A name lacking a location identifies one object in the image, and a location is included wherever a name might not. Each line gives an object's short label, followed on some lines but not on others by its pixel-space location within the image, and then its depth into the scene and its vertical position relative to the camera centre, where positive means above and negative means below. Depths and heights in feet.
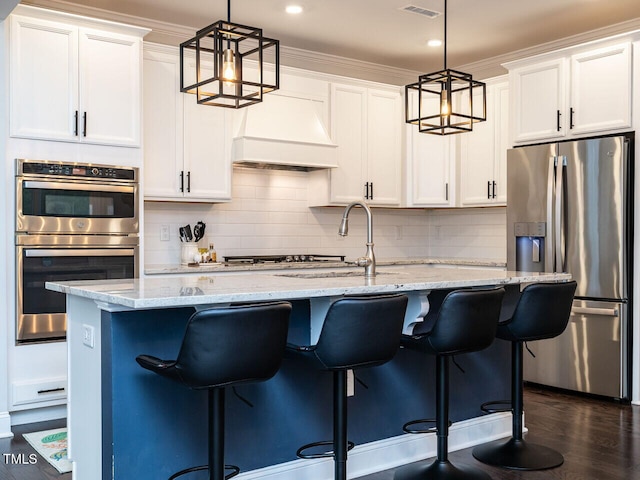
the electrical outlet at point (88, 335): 8.62 -1.28
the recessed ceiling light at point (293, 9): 15.67 +5.50
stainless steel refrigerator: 14.78 -0.16
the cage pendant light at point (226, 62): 8.84 +2.45
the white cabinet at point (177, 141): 15.31 +2.34
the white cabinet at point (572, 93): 14.97 +3.50
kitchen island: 8.14 -2.19
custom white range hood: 16.40 +2.62
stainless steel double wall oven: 12.86 +0.13
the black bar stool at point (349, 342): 8.03 -1.28
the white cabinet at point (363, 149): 18.40 +2.57
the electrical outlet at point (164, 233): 16.80 +0.14
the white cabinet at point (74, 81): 12.91 +3.22
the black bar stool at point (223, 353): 6.97 -1.24
